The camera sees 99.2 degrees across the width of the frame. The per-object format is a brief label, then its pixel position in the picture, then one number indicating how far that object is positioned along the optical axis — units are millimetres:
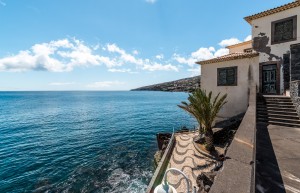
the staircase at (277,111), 7744
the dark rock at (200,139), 10586
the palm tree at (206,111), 9565
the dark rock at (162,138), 13096
